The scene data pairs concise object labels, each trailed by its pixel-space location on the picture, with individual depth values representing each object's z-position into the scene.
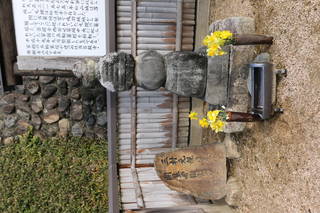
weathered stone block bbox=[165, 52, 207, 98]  3.09
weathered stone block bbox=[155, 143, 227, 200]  3.45
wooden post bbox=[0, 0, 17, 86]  3.63
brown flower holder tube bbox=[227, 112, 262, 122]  2.70
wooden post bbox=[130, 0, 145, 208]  4.08
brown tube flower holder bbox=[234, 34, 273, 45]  2.74
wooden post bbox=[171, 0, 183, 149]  4.19
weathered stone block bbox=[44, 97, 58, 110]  5.43
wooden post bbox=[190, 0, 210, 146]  4.30
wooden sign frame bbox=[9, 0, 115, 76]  3.98
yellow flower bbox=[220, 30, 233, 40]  2.63
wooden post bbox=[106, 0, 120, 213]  3.83
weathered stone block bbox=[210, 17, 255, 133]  3.07
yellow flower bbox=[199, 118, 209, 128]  2.82
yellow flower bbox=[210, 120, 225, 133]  2.74
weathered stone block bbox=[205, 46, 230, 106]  3.16
